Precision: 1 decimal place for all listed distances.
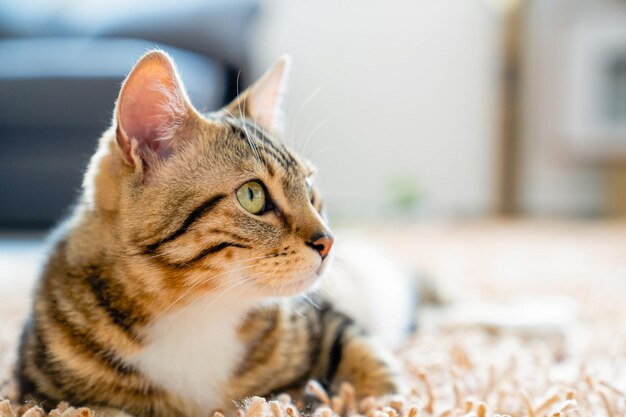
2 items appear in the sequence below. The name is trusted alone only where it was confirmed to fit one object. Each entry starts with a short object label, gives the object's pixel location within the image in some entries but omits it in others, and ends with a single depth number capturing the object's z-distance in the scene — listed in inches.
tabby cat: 28.3
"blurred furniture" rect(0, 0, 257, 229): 77.0
